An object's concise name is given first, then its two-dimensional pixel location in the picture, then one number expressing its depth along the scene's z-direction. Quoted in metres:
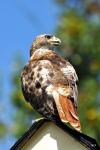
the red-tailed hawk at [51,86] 9.85
